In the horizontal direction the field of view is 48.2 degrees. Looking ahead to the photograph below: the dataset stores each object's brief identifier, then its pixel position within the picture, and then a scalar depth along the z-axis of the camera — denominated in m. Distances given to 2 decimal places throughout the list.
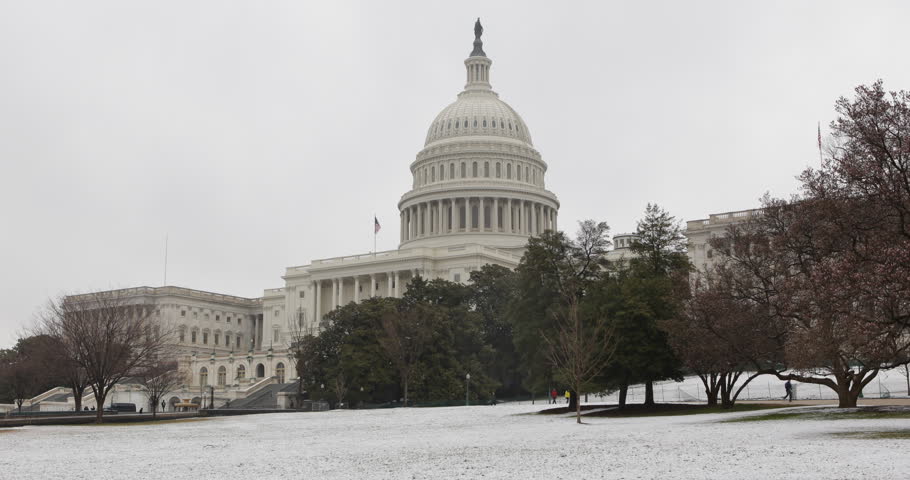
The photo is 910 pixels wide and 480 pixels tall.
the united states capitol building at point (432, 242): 132.12
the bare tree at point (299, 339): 87.44
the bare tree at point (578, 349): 48.78
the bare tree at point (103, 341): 63.09
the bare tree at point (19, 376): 96.00
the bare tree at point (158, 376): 77.75
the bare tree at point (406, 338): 80.69
